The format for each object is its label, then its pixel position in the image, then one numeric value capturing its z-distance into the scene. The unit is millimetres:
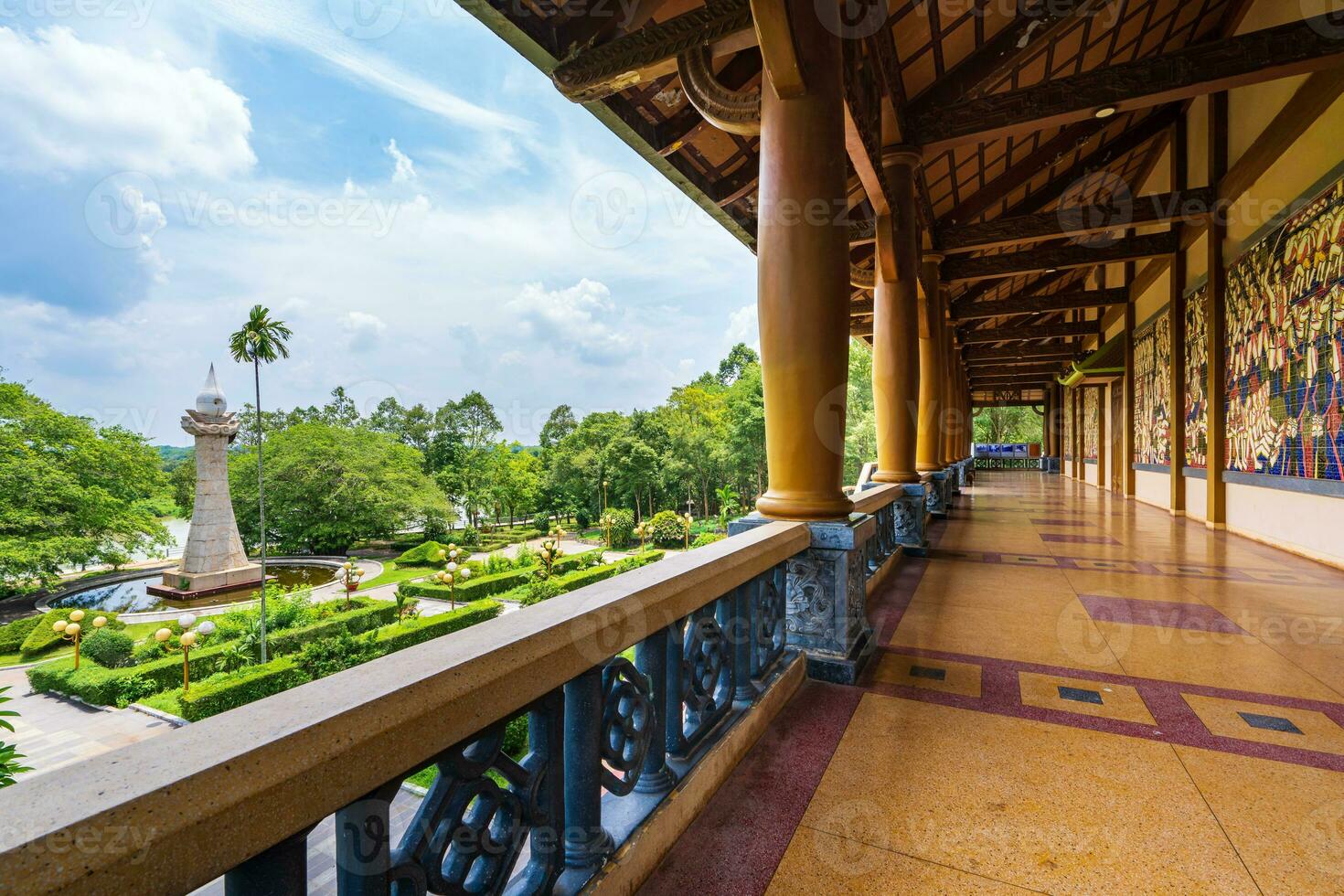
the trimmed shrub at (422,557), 28828
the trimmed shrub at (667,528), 30547
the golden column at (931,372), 8273
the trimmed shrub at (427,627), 12820
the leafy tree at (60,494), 18703
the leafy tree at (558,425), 53438
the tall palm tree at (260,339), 24703
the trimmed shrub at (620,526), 34906
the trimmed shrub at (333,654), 11578
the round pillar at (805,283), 2811
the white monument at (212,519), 19656
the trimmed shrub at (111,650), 12969
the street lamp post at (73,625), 11108
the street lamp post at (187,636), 10641
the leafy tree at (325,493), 29891
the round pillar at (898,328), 5988
